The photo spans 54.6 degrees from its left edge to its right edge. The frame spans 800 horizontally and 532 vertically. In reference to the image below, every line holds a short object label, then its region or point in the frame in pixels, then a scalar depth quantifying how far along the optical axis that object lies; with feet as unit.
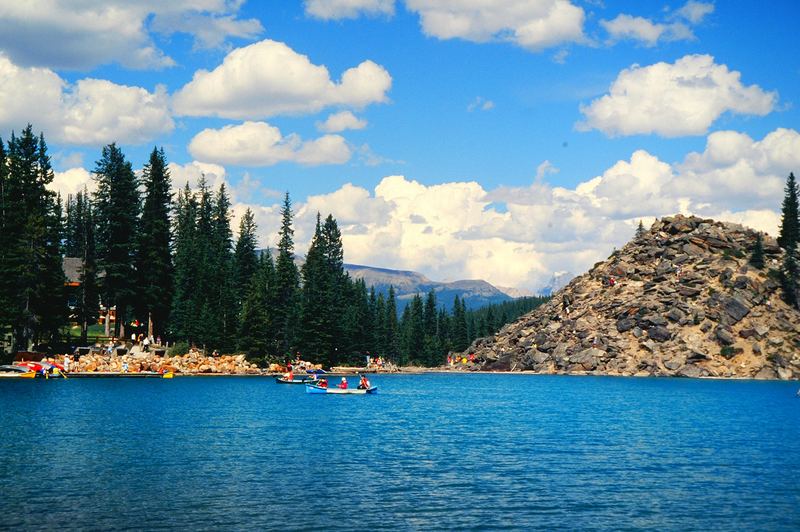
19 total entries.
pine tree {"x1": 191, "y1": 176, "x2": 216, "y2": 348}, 438.40
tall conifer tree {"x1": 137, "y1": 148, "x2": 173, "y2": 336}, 420.77
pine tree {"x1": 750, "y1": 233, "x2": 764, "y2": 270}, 624.18
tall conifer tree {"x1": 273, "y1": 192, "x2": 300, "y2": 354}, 497.05
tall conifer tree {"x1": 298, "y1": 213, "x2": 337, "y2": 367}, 485.15
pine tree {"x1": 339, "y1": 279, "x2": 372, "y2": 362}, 583.17
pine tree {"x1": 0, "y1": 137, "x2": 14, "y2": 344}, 332.80
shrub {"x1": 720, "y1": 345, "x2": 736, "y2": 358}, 565.12
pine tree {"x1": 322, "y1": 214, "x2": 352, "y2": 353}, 526.78
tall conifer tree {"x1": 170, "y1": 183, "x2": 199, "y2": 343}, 437.58
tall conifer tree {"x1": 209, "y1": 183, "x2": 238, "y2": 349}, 455.22
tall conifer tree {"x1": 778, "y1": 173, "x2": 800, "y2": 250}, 643.86
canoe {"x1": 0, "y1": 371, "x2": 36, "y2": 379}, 334.38
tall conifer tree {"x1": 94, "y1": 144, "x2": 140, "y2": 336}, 408.67
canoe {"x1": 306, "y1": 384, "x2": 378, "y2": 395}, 335.06
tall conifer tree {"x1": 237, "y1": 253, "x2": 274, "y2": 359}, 456.45
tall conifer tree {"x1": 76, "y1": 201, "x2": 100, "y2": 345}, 406.62
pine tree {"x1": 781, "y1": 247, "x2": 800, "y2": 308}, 603.26
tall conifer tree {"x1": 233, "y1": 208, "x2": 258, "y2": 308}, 529.04
